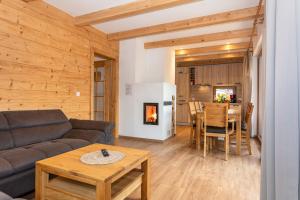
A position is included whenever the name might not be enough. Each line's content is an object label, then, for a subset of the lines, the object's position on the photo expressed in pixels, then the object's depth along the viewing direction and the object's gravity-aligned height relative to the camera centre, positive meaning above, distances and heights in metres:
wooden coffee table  1.38 -0.67
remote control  1.73 -0.52
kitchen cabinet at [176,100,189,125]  7.50 -0.60
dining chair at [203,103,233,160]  3.26 -0.38
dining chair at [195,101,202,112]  4.84 -0.20
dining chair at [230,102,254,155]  3.51 -0.62
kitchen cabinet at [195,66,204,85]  7.58 +0.98
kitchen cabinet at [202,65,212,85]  7.46 +0.95
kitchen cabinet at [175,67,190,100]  7.61 +0.69
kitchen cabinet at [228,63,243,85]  7.06 +0.99
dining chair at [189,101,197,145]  4.21 -0.52
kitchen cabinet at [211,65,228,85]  7.23 +0.97
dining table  3.46 -0.51
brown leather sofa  1.83 -0.57
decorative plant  7.06 +0.07
